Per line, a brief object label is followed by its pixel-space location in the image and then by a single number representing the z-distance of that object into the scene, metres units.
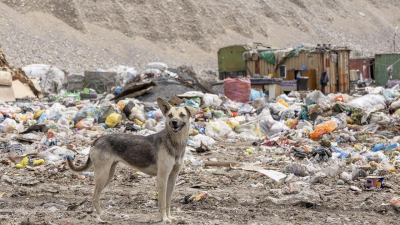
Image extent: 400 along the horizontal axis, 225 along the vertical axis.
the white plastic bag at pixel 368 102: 11.57
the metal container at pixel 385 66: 24.09
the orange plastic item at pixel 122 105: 11.99
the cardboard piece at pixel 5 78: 15.23
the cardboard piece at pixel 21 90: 16.42
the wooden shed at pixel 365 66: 27.11
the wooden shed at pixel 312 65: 20.61
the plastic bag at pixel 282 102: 13.09
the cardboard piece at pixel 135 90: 14.70
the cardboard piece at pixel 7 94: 15.18
